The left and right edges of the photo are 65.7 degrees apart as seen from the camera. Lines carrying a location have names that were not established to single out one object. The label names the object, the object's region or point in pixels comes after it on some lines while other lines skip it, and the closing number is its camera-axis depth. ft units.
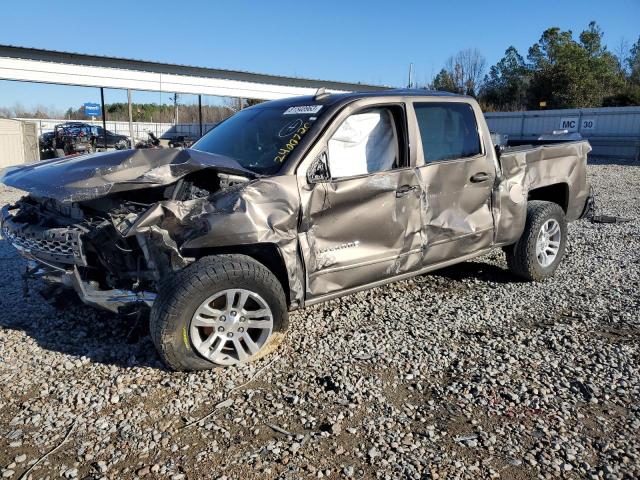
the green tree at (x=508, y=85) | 124.98
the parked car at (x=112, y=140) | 78.44
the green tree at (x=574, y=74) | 106.63
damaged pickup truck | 10.31
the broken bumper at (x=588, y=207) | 18.99
